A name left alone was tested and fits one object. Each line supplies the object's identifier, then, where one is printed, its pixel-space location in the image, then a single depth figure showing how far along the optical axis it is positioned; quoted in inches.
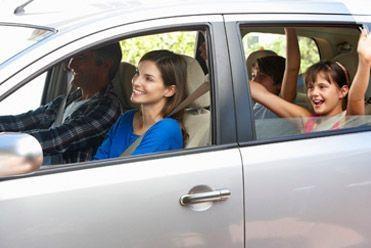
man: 121.0
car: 97.7
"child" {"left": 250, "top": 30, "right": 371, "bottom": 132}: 123.6
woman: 118.8
